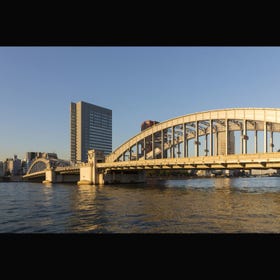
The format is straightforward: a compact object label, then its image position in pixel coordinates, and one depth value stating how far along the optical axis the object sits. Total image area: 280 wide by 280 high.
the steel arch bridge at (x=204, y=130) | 61.07
